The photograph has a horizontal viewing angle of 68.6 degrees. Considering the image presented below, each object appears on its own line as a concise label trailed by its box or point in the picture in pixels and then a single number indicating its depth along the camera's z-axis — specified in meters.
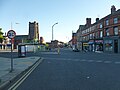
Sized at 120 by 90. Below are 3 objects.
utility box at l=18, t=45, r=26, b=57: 14.10
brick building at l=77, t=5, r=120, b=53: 23.31
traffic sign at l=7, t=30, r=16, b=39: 6.05
